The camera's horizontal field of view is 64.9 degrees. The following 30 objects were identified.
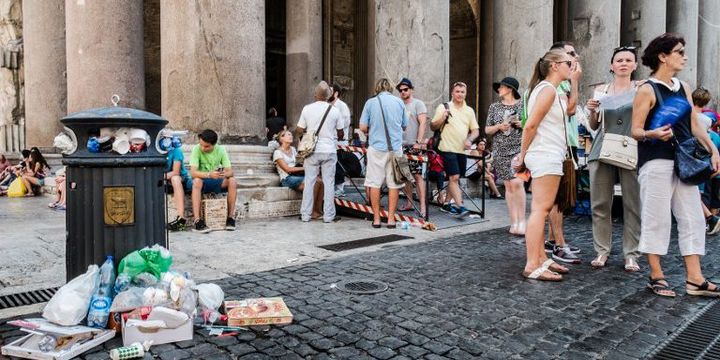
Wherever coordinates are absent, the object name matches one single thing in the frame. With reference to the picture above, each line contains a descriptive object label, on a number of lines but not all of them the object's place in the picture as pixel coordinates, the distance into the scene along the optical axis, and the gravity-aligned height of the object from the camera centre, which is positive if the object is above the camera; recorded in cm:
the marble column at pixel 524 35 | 1201 +230
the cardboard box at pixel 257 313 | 339 -104
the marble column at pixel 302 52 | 1401 +226
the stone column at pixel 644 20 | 1644 +356
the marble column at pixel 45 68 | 1200 +160
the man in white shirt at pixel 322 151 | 781 -12
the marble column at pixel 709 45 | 2117 +363
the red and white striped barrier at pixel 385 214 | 741 -99
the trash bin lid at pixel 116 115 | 356 +18
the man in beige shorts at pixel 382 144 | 749 -2
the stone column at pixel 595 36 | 1430 +272
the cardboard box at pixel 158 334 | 305 -105
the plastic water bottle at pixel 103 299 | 321 -91
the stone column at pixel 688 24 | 1848 +392
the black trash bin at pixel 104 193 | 358 -32
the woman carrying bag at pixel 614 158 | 500 -14
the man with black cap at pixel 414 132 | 847 +17
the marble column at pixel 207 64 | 752 +106
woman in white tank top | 455 -5
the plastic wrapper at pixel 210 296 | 351 -96
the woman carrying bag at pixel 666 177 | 425 -26
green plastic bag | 347 -74
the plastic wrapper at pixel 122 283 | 339 -84
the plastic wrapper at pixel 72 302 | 316 -90
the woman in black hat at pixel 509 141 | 688 +2
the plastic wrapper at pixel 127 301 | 320 -90
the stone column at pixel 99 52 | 834 +136
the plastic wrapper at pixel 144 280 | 344 -83
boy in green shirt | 686 -38
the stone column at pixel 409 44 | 976 +172
